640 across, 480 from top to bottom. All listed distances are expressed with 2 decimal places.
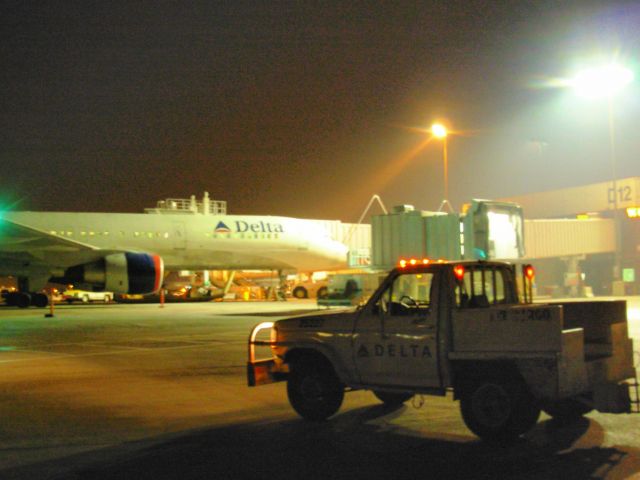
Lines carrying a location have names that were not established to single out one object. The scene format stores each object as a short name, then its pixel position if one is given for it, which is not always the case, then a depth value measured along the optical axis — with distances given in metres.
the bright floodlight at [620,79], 29.16
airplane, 29.84
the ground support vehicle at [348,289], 31.23
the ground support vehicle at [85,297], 50.46
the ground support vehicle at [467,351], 7.14
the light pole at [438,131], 29.80
